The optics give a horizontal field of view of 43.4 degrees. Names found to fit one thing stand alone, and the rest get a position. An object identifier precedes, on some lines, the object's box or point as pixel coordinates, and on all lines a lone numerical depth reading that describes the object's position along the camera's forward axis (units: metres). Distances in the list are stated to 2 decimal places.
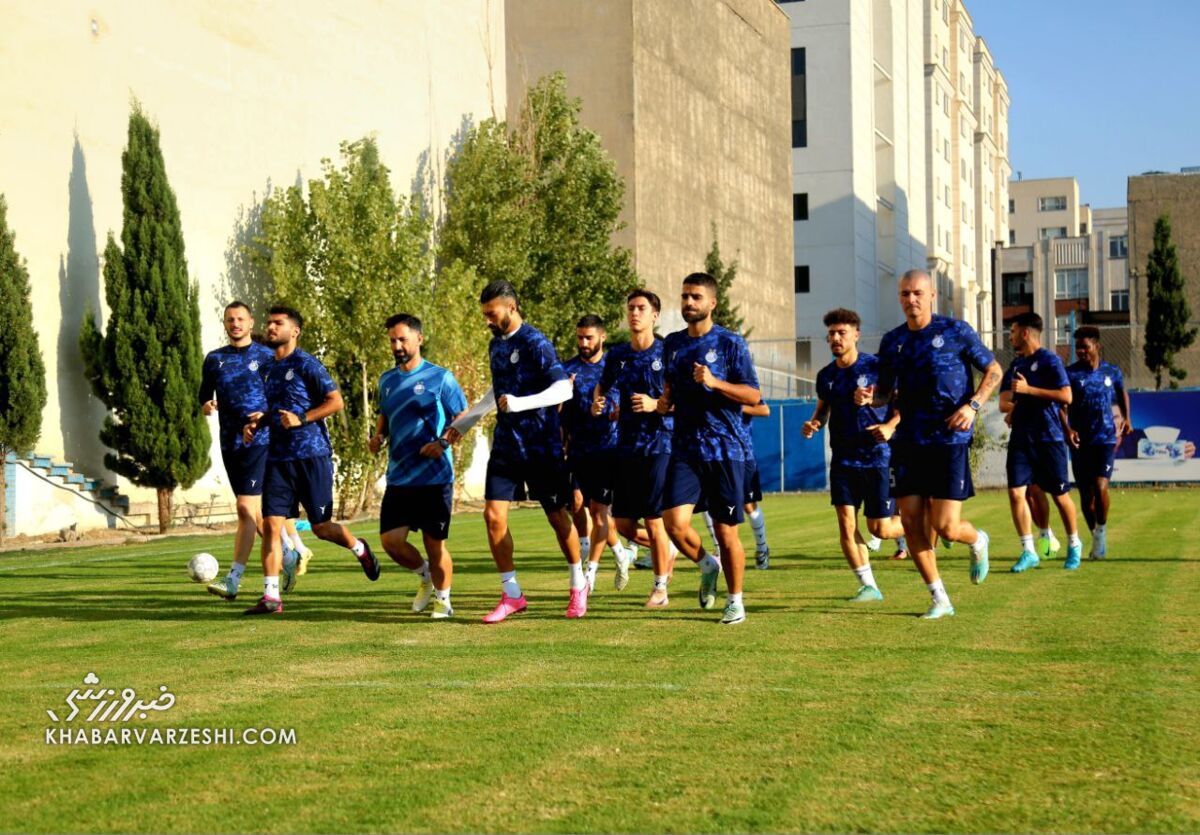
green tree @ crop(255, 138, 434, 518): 27.38
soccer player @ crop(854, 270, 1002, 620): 9.55
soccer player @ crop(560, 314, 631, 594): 11.71
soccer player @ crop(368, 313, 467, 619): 9.83
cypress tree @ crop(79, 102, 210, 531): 23.88
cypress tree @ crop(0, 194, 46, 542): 21.70
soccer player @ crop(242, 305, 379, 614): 10.75
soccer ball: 12.19
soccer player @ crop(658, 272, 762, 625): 9.43
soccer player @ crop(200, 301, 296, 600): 11.40
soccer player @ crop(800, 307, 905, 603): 11.85
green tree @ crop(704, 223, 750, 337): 44.25
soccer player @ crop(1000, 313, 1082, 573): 13.61
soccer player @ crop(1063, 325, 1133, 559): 15.04
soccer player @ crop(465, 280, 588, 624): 9.73
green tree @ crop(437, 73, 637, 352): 33.97
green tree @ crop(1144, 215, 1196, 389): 48.81
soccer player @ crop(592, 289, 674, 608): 10.86
